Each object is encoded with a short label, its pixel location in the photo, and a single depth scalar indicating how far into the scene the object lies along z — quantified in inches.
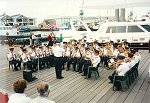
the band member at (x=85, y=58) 226.1
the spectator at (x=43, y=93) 88.3
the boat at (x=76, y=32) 439.7
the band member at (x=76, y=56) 240.2
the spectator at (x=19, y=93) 91.0
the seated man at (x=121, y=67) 169.7
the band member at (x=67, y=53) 247.9
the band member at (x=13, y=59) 242.7
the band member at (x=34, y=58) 238.5
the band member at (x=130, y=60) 176.9
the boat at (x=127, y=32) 382.1
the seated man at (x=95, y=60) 201.2
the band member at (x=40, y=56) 247.9
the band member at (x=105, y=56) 254.0
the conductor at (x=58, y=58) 205.7
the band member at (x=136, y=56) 204.2
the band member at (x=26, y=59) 233.2
